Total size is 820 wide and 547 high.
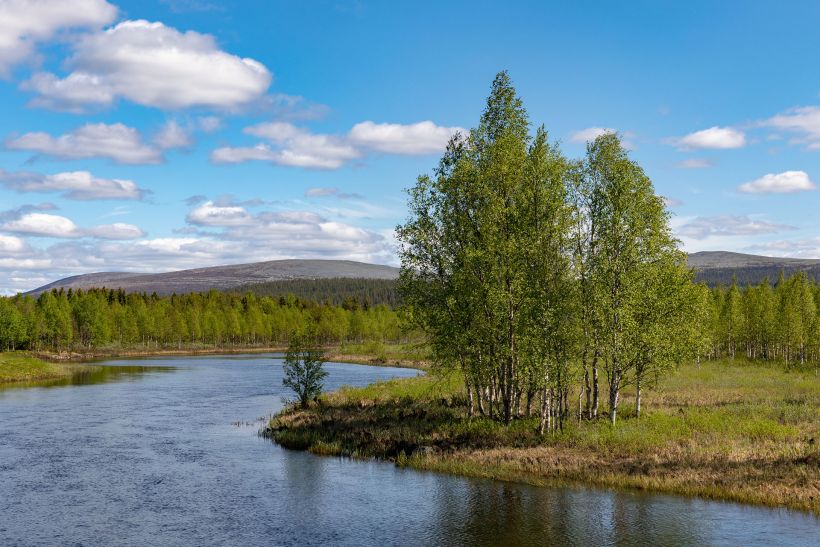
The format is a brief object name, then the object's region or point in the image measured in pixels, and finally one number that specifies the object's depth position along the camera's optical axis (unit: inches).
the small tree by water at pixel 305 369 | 2203.5
